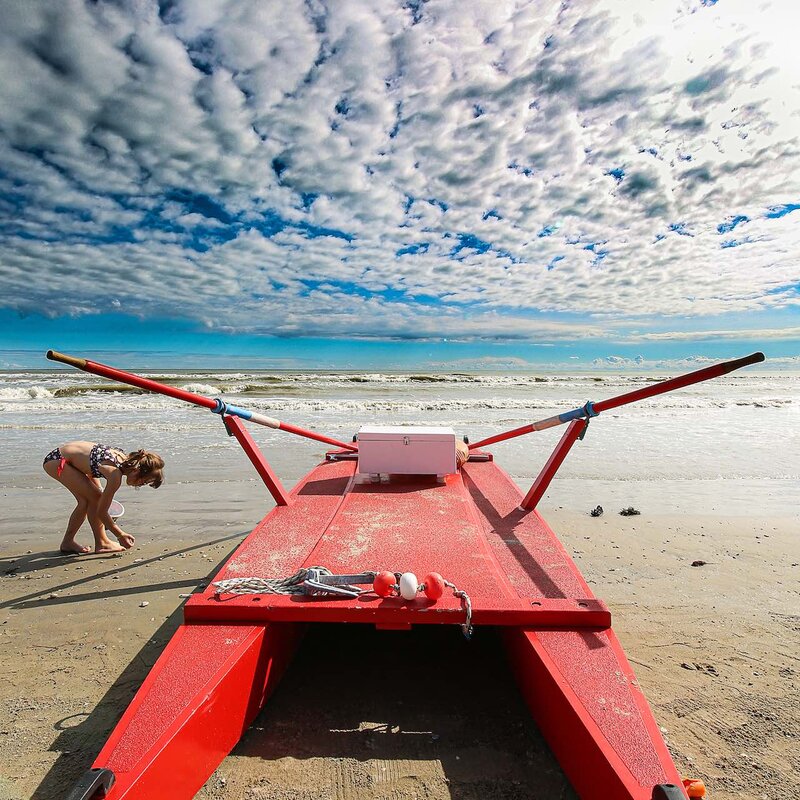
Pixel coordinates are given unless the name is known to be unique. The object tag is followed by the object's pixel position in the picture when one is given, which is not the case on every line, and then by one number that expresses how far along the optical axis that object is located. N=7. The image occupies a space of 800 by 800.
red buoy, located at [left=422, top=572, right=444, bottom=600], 2.41
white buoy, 2.39
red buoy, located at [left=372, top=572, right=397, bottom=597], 2.43
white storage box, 4.84
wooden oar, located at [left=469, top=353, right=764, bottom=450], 3.22
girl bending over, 4.80
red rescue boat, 1.74
